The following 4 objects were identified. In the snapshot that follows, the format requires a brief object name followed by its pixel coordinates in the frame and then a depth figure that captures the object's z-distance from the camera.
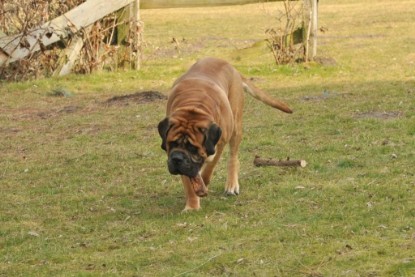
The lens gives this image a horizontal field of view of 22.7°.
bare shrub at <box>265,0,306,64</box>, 17.67
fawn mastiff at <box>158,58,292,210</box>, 7.71
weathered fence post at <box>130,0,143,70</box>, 17.44
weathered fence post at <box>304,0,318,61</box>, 17.31
